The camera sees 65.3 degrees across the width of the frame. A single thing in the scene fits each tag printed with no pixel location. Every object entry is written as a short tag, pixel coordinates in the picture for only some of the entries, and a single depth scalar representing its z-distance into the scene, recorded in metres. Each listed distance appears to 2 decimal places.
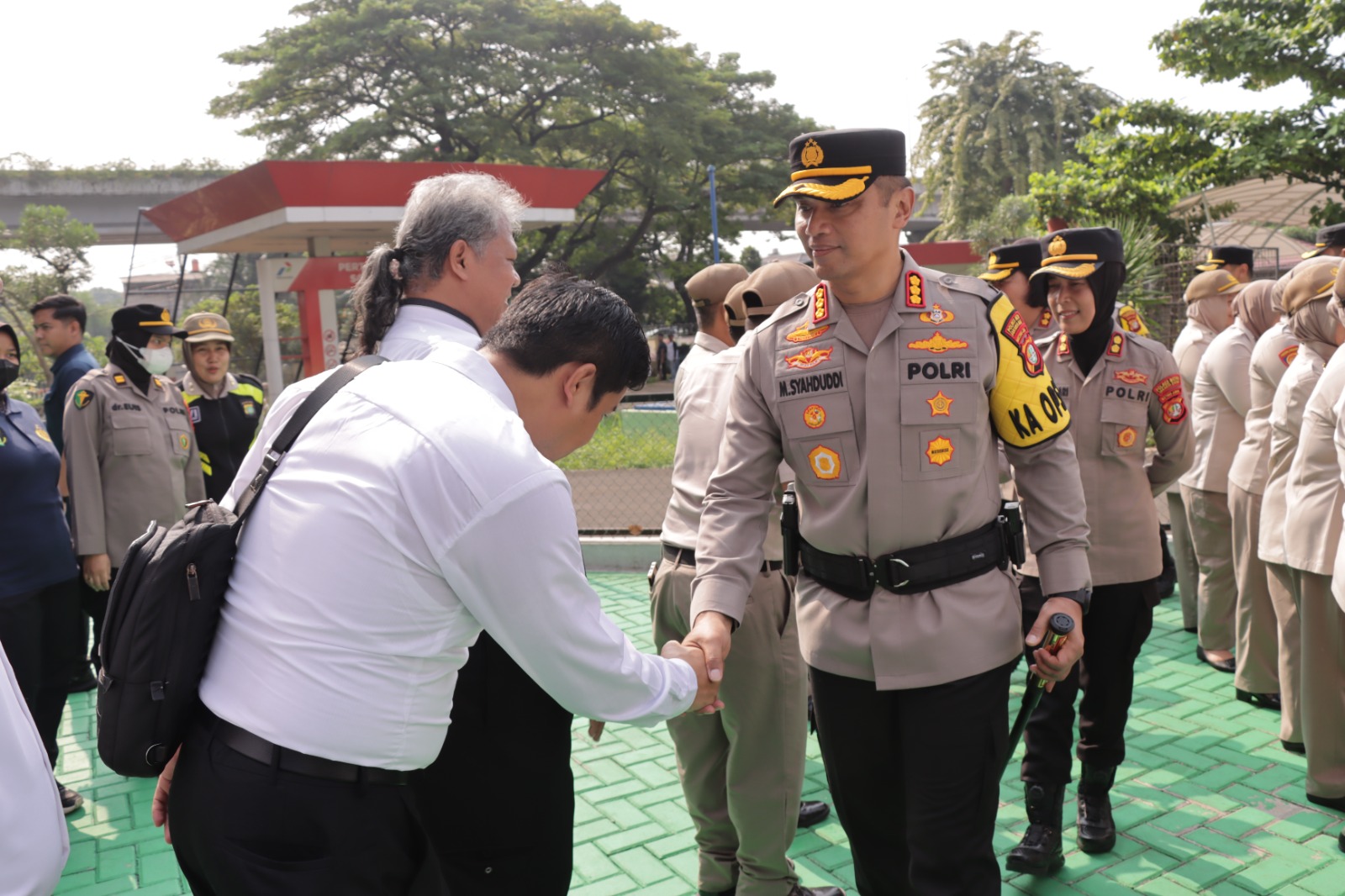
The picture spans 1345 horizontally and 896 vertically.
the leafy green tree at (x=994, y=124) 34.88
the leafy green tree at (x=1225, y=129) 13.72
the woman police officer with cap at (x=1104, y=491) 3.46
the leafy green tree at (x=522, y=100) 26.28
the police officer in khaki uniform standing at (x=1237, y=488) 4.65
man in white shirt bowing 1.57
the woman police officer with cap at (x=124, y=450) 4.60
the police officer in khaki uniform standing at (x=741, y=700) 3.05
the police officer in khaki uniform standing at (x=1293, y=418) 3.80
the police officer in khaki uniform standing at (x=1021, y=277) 4.68
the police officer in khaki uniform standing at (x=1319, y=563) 3.60
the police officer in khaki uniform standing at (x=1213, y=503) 5.12
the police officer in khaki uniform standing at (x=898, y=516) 2.36
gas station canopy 14.93
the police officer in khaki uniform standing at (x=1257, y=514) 4.40
